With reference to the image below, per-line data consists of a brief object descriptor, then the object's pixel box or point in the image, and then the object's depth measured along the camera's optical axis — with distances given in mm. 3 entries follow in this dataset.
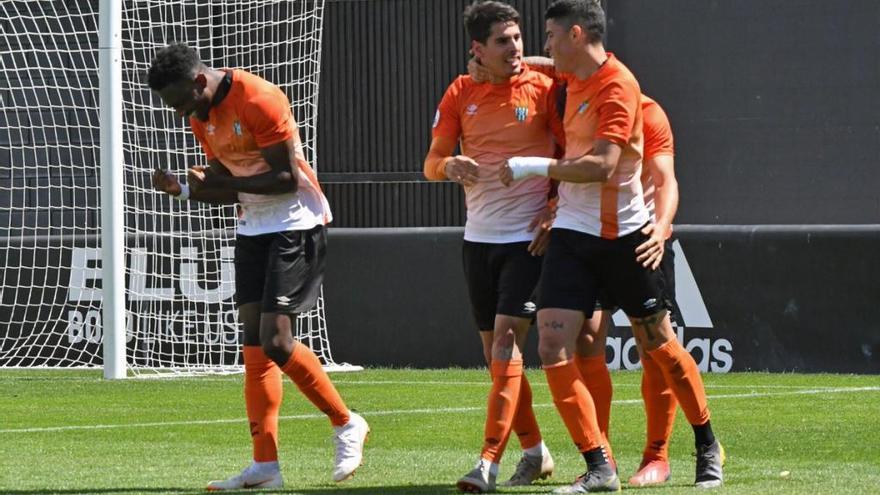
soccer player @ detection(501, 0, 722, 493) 13539
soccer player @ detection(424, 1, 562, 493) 14508
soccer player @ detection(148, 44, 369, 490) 14984
